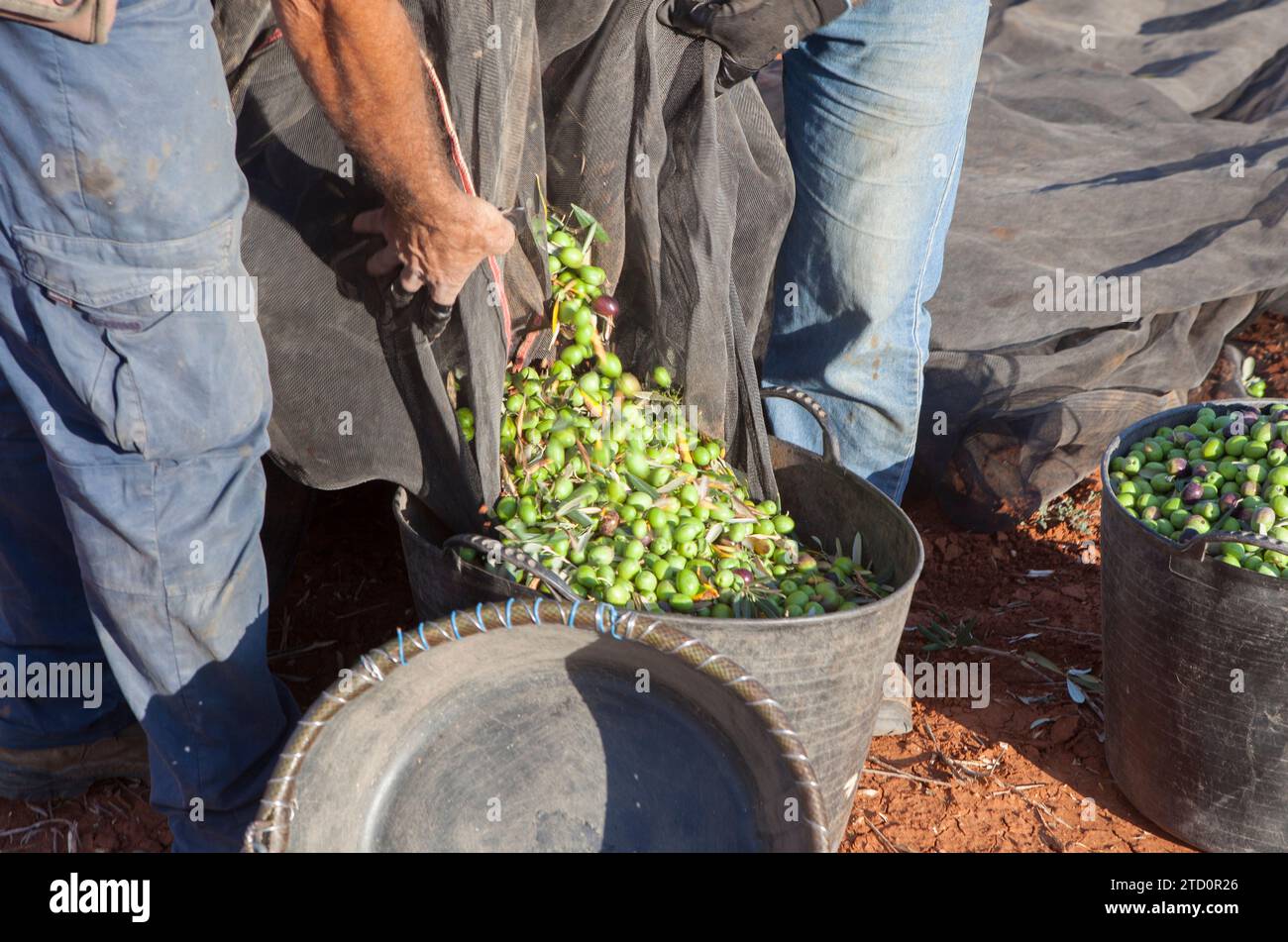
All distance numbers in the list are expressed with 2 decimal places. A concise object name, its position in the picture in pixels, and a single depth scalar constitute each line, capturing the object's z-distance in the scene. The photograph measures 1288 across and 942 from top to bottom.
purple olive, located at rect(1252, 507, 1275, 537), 2.28
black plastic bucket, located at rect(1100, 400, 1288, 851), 2.16
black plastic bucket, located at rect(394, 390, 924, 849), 1.90
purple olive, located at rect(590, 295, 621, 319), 2.34
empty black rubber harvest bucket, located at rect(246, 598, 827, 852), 1.69
